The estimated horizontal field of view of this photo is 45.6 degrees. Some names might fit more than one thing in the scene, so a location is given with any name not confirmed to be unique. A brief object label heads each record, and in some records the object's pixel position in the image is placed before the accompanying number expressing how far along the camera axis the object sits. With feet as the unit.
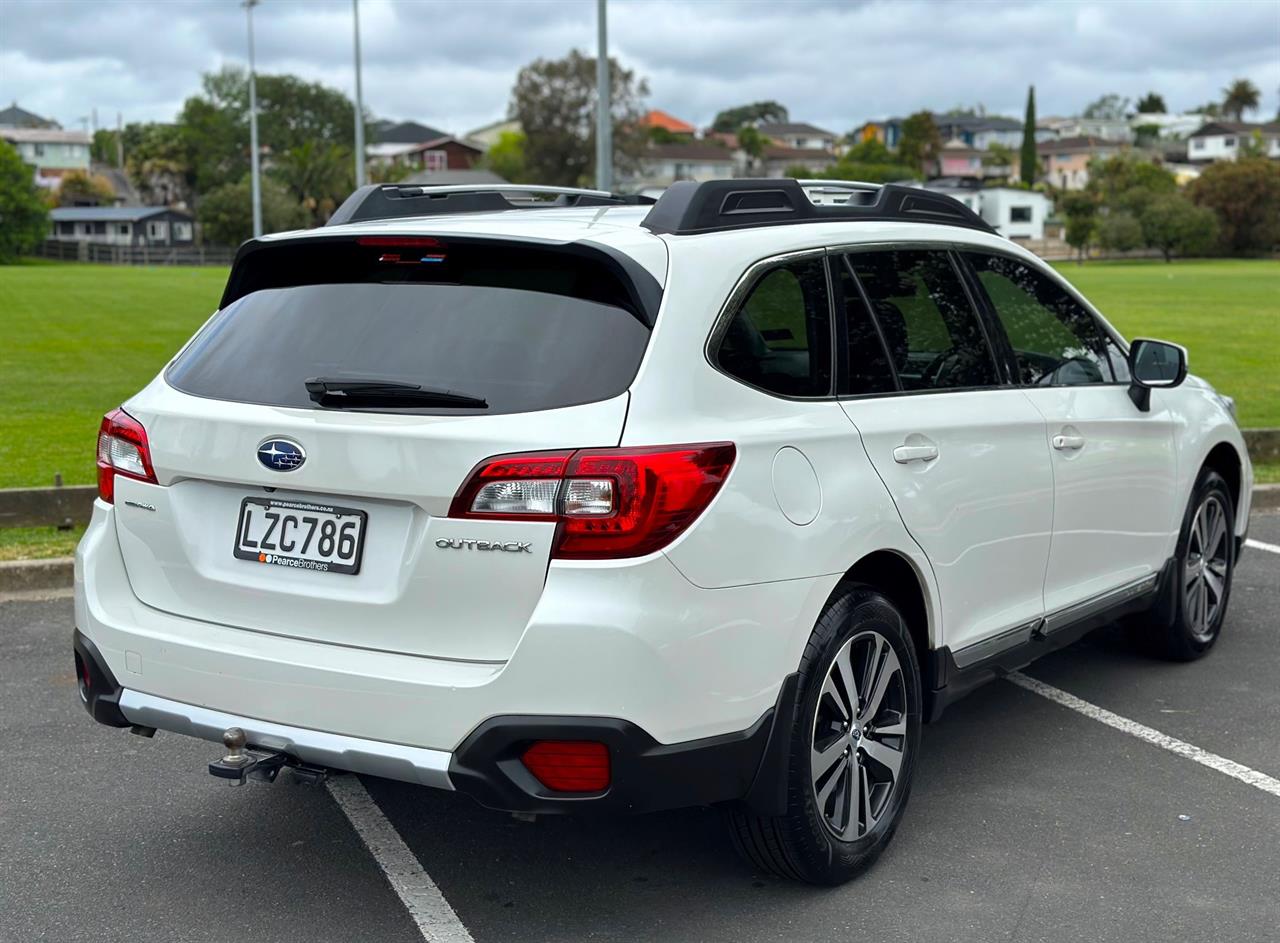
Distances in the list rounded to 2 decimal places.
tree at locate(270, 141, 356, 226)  373.81
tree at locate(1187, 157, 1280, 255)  326.24
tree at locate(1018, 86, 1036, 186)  540.52
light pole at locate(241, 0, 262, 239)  214.48
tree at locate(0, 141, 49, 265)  300.81
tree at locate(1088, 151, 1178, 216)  348.59
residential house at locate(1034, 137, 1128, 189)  599.98
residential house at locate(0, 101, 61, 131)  631.97
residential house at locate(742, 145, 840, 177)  595.47
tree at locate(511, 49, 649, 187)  332.60
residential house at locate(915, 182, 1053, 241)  399.65
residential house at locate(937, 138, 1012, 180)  603.67
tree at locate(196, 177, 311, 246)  334.44
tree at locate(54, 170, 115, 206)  440.04
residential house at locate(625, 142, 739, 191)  540.11
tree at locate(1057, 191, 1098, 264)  349.82
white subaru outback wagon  11.07
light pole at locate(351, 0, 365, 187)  142.82
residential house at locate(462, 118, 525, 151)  601.62
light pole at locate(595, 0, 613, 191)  69.82
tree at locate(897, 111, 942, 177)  549.13
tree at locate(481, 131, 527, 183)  402.93
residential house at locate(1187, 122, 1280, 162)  580.30
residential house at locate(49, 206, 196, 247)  388.98
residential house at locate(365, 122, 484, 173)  496.64
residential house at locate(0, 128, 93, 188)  504.02
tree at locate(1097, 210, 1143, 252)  331.57
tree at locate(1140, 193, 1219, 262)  323.78
